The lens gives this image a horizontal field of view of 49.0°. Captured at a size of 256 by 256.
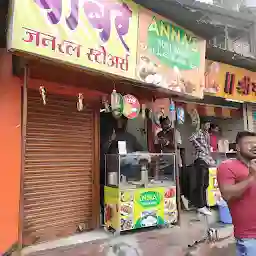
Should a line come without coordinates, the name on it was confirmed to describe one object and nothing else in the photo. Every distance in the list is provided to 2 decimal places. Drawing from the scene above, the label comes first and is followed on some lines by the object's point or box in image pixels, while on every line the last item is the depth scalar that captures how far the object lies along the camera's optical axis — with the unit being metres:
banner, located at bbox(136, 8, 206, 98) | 4.54
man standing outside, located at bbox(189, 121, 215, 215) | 6.57
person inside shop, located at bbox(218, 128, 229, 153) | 8.02
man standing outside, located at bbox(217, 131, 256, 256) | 2.89
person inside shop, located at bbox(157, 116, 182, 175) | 5.99
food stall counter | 4.87
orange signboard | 6.42
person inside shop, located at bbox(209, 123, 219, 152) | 7.96
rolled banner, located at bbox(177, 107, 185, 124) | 6.00
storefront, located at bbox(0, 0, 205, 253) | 3.48
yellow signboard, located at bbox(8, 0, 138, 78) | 3.16
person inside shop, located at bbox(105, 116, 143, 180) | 5.23
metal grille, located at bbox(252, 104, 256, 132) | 8.41
